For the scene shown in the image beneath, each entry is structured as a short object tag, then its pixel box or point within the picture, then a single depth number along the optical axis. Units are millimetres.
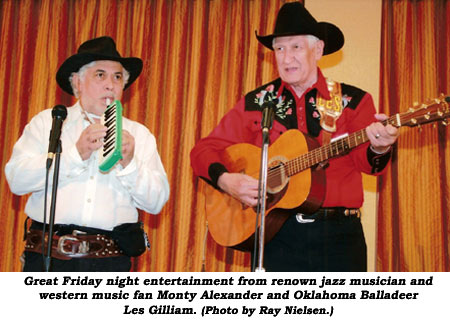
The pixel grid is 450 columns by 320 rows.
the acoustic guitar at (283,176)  2502
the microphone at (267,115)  2313
